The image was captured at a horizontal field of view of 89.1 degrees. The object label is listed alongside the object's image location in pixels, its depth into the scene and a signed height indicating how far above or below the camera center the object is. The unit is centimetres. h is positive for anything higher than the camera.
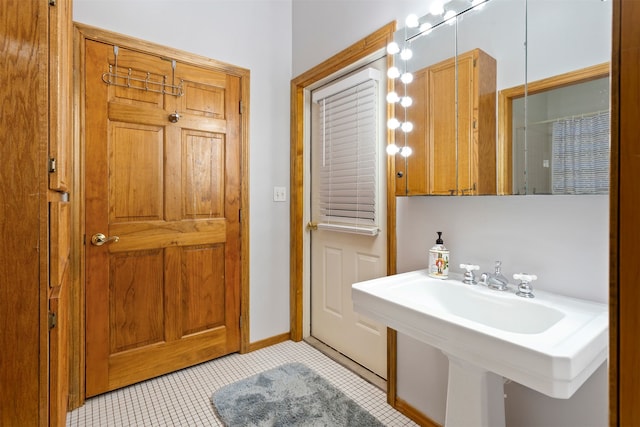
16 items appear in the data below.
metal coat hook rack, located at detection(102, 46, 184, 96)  186 +78
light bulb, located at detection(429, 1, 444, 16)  144 +91
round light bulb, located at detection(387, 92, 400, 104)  171 +61
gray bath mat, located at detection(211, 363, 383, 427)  164 -104
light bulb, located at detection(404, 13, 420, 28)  156 +92
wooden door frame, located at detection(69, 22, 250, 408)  175 -6
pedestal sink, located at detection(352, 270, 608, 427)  77 -35
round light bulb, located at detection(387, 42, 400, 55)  168 +85
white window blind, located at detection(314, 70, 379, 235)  202 +38
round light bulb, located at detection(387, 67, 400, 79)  169 +73
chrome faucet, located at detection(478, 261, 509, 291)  124 -27
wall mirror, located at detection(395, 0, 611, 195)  104 +43
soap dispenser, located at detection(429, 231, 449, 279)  142 -22
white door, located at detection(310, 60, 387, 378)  200 -11
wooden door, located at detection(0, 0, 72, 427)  76 +2
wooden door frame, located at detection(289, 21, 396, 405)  246 +11
